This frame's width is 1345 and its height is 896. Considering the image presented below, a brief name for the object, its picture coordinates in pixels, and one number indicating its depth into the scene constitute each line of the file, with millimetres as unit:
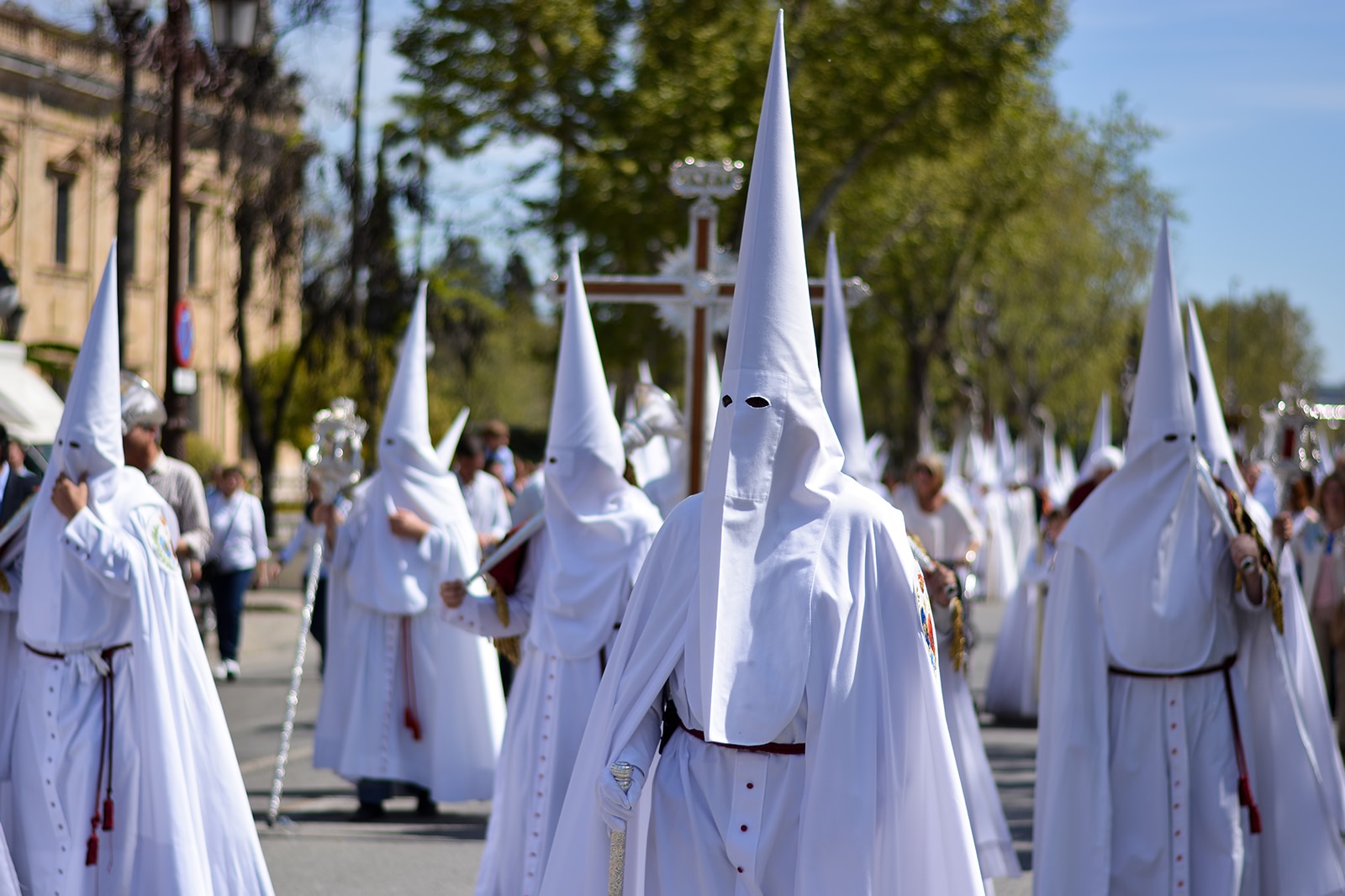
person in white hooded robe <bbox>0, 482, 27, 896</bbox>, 12844
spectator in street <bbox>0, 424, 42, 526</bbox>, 13945
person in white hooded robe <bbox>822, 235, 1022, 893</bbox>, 14719
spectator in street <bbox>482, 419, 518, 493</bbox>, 29984
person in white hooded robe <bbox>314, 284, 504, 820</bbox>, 19562
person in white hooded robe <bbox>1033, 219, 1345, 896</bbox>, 13156
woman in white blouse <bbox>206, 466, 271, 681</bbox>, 30812
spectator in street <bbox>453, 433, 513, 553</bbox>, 26875
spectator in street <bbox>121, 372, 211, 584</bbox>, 16328
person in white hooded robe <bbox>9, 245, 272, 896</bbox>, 12500
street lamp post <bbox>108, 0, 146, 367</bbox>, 27531
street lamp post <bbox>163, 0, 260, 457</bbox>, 26125
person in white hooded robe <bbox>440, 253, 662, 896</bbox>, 14258
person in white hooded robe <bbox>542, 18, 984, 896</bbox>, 8258
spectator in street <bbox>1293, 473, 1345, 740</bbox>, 20531
